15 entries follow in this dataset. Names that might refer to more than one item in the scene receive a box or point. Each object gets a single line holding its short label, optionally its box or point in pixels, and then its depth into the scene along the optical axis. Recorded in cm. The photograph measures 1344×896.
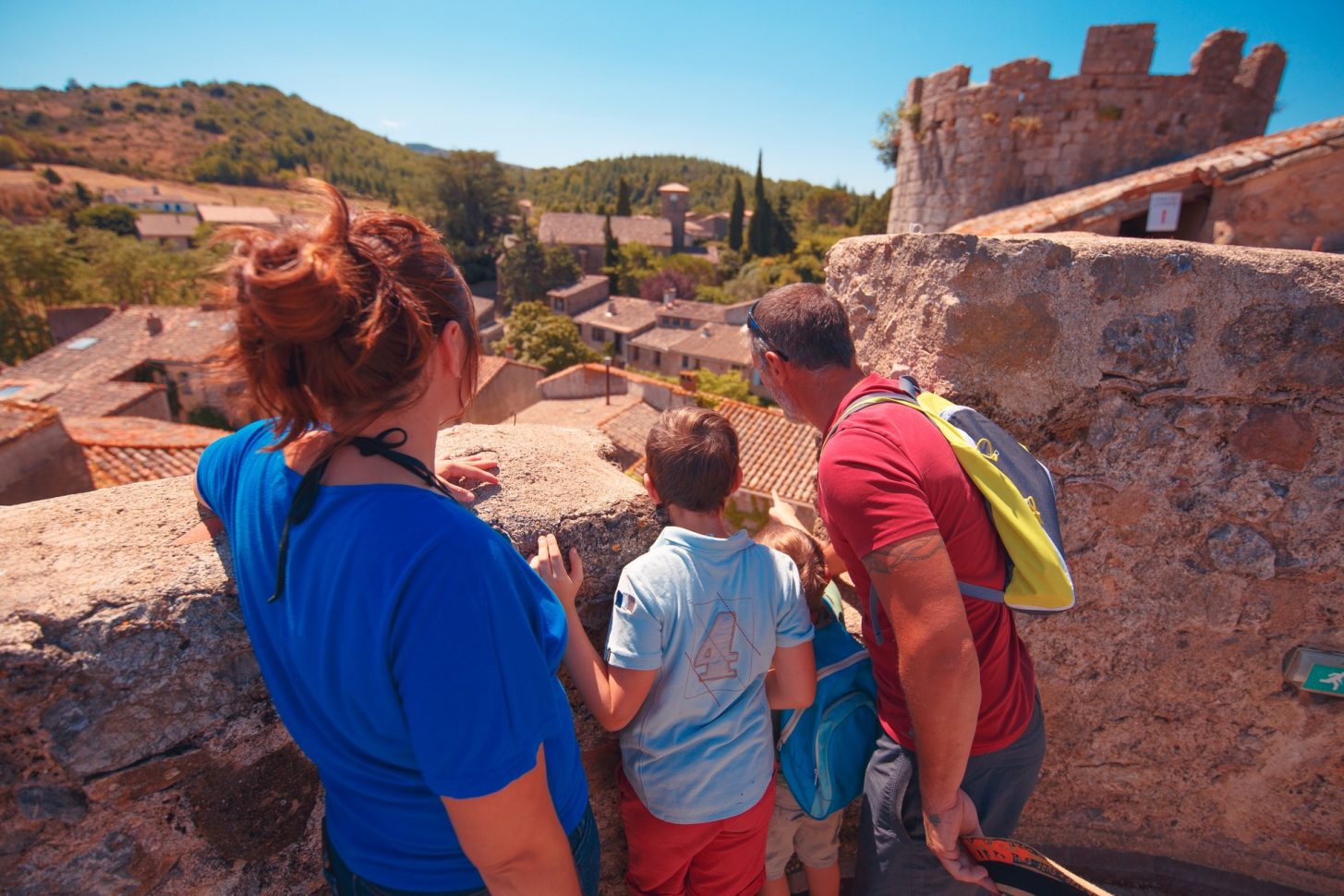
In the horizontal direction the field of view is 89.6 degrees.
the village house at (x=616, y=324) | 3547
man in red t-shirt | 133
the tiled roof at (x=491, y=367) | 1788
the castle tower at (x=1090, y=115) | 928
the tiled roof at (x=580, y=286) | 3966
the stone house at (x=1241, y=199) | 641
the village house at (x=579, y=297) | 3969
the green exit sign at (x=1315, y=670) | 205
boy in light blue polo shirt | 150
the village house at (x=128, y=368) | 1582
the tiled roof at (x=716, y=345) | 2889
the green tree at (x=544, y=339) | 2814
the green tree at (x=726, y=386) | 2542
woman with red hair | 88
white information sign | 753
